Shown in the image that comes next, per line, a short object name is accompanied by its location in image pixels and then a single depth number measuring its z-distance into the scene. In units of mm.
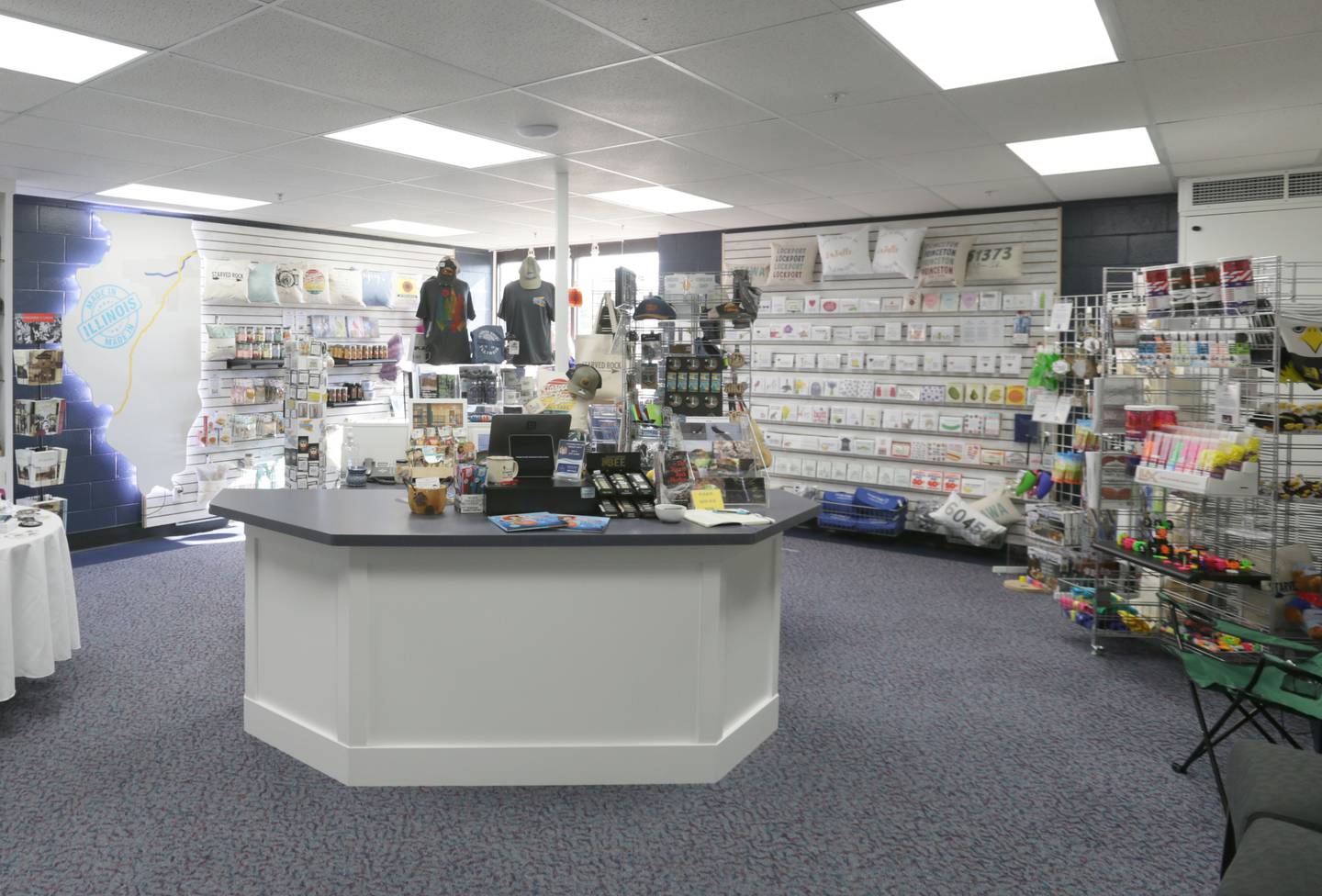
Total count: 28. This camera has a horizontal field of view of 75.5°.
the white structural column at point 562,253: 5852
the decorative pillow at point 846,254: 7469
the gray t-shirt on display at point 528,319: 7301
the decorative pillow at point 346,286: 8602
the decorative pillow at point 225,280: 7750
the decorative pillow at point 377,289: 8891
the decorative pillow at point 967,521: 6812
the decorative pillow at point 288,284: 8172
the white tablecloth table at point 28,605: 3594
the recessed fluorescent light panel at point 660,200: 6700
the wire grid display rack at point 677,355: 3766
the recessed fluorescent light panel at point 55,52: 3375
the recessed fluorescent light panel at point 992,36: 3115
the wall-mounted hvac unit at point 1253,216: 5473
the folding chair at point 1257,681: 2980
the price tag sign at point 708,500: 3459
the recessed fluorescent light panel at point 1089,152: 4879
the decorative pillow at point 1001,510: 6883
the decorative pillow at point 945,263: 7043
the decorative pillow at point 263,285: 7984
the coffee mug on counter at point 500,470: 3428
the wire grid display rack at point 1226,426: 3967
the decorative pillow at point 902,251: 7152
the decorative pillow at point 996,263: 6832
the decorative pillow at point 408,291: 9312
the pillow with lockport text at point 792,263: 7887
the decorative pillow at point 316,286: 8367
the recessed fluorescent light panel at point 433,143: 4836
